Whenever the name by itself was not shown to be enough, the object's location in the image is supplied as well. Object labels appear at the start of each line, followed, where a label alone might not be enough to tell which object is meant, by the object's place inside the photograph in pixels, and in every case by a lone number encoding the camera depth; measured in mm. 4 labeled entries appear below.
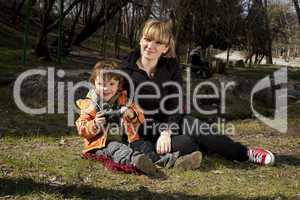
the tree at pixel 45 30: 13628
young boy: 4867
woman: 5043
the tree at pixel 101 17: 16320
